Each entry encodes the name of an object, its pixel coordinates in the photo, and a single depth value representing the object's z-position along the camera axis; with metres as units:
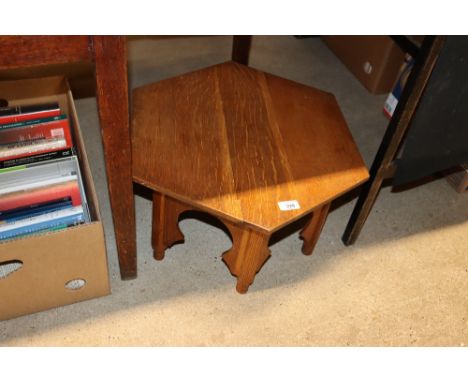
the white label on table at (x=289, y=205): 0.98
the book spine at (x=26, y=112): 1.10
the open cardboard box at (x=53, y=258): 0.96
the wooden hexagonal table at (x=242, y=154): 0.98
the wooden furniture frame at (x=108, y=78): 0.71
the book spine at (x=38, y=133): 1.10
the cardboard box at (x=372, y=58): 1.81
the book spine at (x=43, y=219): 1.02
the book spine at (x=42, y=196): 1.03
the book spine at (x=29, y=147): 1.08
